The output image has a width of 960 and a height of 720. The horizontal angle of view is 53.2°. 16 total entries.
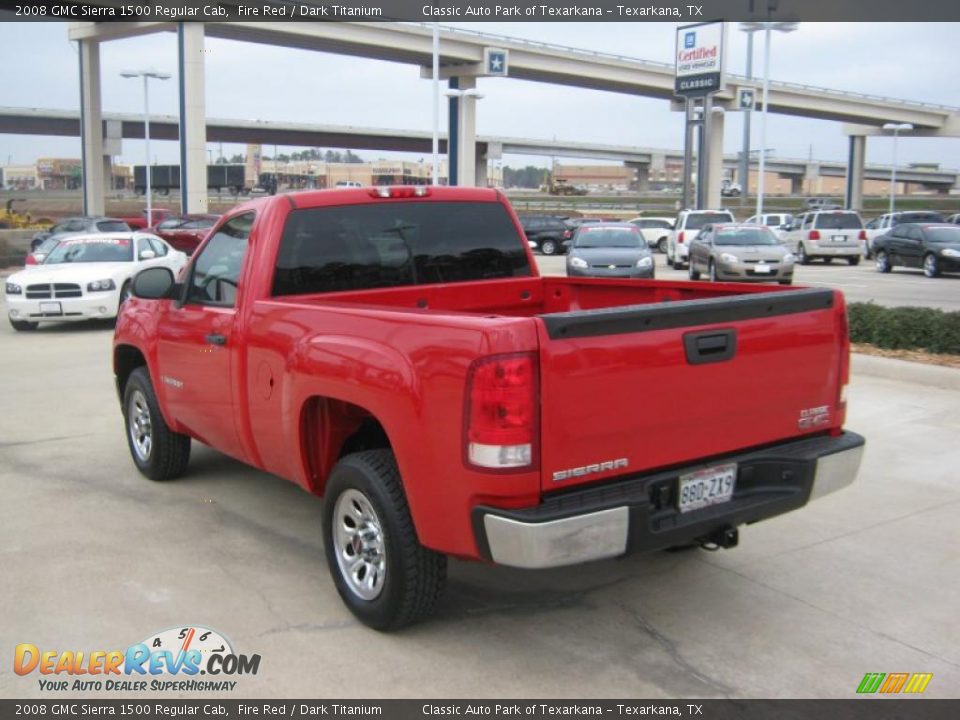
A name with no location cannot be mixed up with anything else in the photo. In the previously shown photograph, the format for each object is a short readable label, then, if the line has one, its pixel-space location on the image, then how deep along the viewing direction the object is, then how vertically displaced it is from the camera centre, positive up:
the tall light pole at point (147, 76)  46.84 +7.21
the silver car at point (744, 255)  22.02 -0.60
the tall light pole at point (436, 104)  33.50 +4.67
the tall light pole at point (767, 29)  37.29 +7.78
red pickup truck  3.66 -0.73
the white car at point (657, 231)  43.34 -0.11
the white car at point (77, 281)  15.39 -0.94
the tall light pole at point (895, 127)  67.70 +8.14
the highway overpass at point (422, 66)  45.66 +9.32
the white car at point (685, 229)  30.19 -0.01
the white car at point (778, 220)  43.62 +0.45
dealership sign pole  44.50 +7.93
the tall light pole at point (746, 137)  54.38 +5.65
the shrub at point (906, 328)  10.73 -1.12
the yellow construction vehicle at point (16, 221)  50.69 +0.08
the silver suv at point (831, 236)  31.56 -0.20
